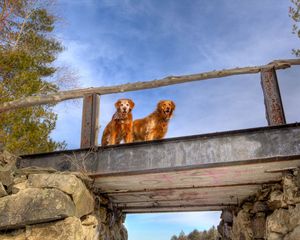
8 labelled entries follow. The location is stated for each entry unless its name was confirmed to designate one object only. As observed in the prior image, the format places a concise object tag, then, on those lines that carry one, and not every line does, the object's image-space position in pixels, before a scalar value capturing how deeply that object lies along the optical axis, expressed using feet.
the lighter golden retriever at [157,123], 22.98
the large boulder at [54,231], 16.02
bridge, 16.51
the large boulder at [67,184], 17.16
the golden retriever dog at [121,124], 22.30
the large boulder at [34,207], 15.96
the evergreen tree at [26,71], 42.22
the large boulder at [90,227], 18.36
